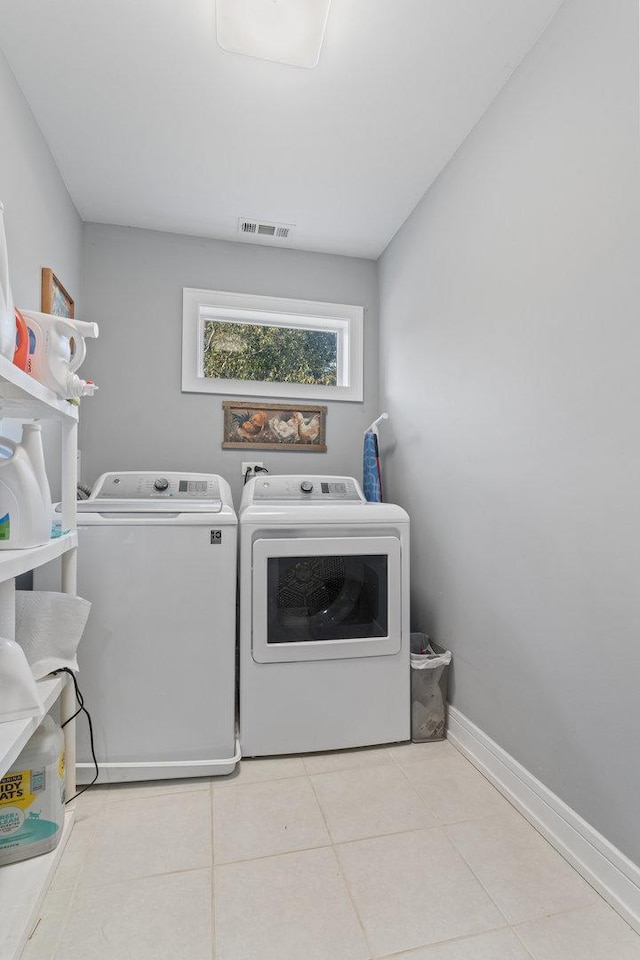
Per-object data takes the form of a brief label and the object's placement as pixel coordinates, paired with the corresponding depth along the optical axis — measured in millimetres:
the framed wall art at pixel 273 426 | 2621
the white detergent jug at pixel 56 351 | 1181
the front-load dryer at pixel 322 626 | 1776
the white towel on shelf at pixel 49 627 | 1241
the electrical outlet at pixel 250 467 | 2611
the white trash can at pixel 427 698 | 1901
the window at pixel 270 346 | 2604
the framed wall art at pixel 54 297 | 1828
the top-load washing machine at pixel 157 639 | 1641
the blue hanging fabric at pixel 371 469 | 2453
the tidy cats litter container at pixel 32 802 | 1218
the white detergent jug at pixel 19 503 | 1021
